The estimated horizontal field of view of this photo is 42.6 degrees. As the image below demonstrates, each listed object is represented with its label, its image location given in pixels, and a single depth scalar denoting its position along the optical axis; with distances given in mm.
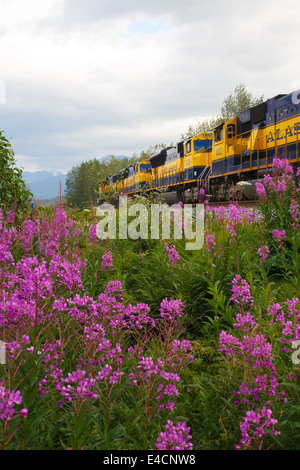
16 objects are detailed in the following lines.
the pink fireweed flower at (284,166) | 6254
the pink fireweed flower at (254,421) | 1960
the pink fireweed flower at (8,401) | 1775
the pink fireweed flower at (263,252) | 5070
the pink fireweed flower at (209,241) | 5348
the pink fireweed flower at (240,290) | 3400
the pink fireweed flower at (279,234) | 5547
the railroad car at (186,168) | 27156
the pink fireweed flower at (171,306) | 3114
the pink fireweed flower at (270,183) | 6359
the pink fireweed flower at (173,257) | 5504
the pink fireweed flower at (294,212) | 5697
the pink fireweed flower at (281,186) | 6093
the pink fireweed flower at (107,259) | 4705
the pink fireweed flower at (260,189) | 6145
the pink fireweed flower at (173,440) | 1861
